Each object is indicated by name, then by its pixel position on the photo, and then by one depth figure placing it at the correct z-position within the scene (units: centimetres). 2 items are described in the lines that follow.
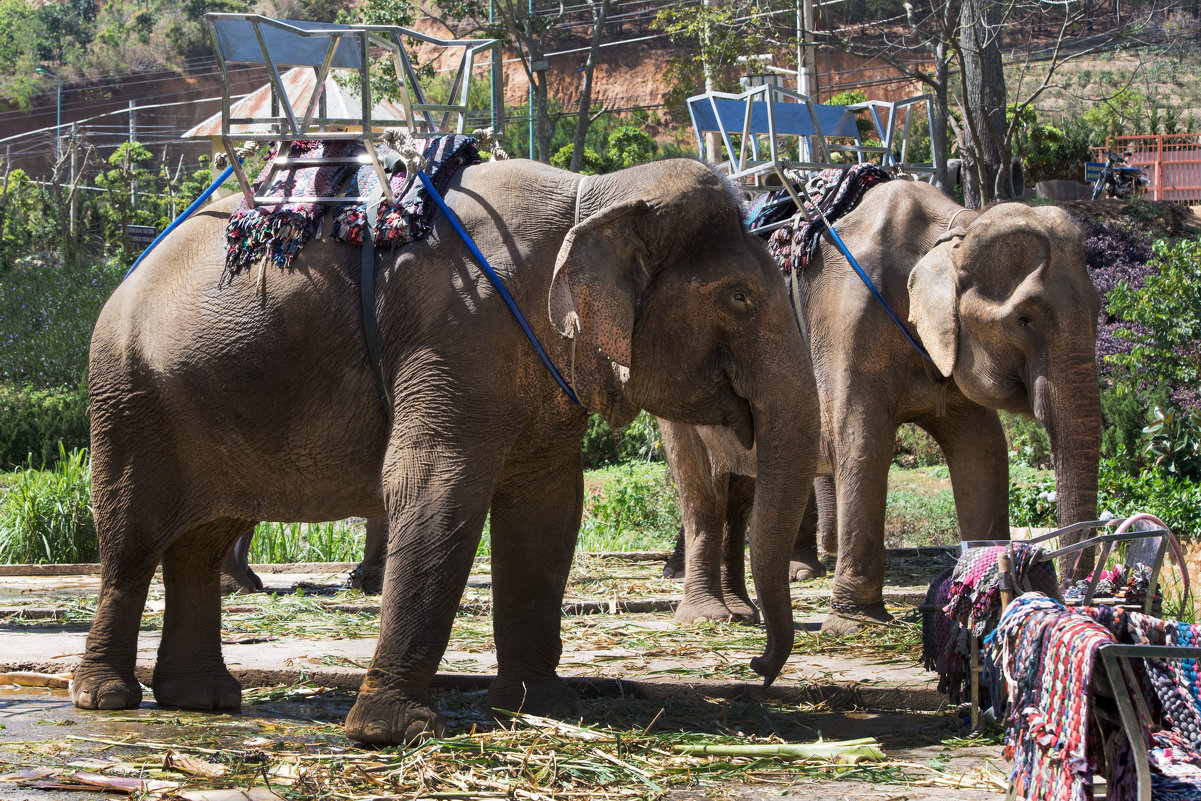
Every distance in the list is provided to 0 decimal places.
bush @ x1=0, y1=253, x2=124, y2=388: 2248
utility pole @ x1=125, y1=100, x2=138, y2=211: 3526
